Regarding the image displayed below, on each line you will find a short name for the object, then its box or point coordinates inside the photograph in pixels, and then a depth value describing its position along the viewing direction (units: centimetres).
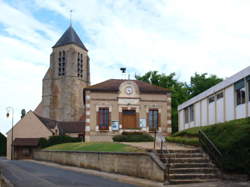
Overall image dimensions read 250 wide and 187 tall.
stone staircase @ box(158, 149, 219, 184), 1373
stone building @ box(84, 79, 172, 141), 3319
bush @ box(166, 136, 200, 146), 1842
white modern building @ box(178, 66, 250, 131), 1934
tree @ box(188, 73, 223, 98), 5275
